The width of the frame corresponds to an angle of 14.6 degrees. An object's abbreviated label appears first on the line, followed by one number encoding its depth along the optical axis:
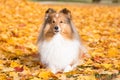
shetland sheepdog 6.59
